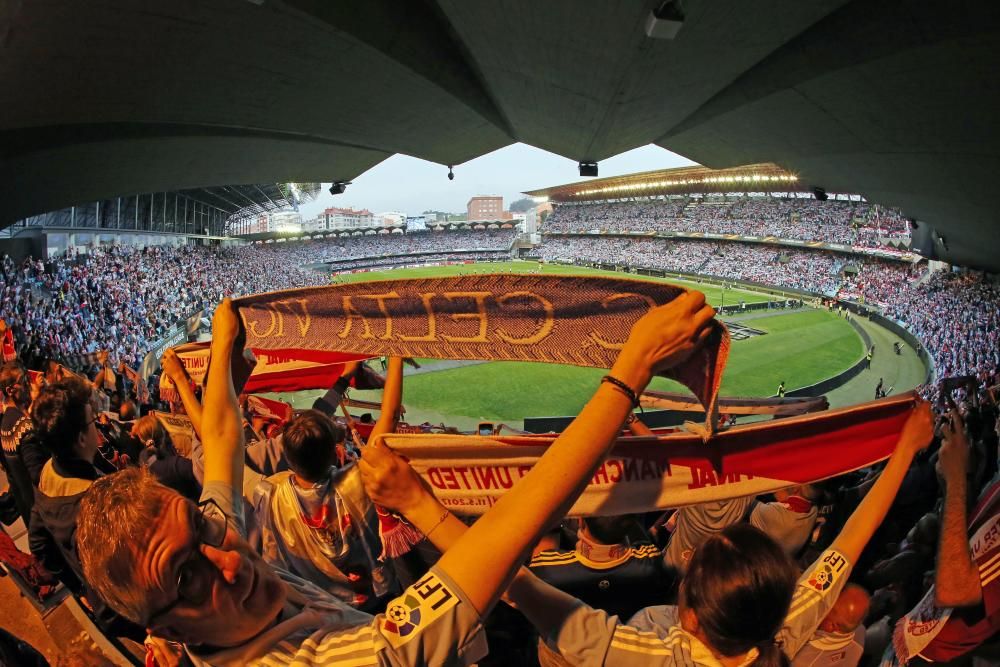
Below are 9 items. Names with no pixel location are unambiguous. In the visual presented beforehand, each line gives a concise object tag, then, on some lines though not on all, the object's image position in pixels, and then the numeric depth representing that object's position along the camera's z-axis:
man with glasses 0.97
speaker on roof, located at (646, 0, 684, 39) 5.46
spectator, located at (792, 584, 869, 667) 1.92
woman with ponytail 1.33
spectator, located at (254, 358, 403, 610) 2.62
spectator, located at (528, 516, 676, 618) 2.38
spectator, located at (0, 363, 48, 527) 3.36
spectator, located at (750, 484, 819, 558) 3.12
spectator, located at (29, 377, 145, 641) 2.73
